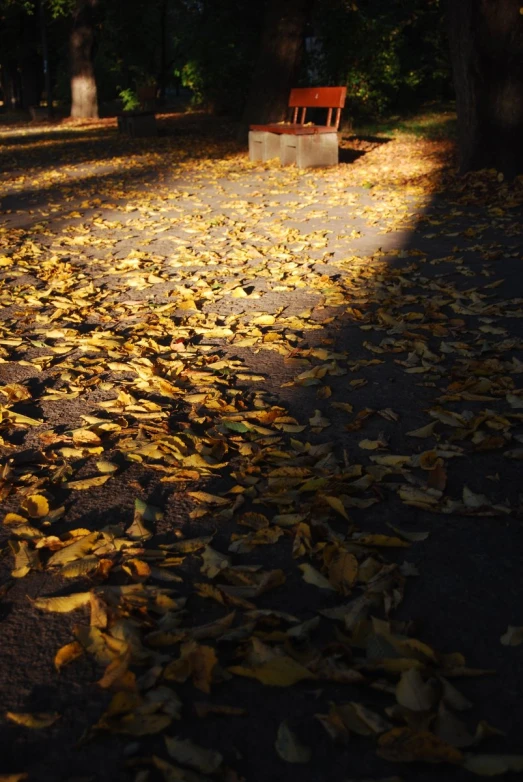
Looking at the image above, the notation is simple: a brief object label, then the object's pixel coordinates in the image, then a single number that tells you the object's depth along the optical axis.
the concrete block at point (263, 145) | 12.30
